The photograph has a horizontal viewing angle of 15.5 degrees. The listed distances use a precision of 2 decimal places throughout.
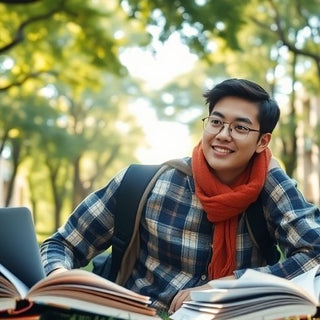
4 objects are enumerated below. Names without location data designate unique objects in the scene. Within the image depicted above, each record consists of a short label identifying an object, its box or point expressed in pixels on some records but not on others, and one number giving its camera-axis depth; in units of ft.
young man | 8.32
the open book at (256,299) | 6.75
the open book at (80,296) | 6.86
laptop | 7.36
